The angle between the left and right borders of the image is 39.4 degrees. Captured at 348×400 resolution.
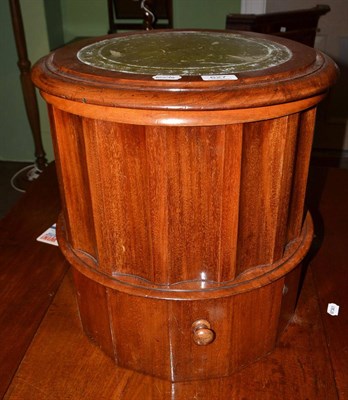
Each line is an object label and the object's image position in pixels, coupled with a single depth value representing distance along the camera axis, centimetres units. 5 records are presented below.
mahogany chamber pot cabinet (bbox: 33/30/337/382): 79
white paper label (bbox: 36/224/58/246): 150
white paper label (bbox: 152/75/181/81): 79
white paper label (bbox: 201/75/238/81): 79
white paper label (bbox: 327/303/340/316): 122
